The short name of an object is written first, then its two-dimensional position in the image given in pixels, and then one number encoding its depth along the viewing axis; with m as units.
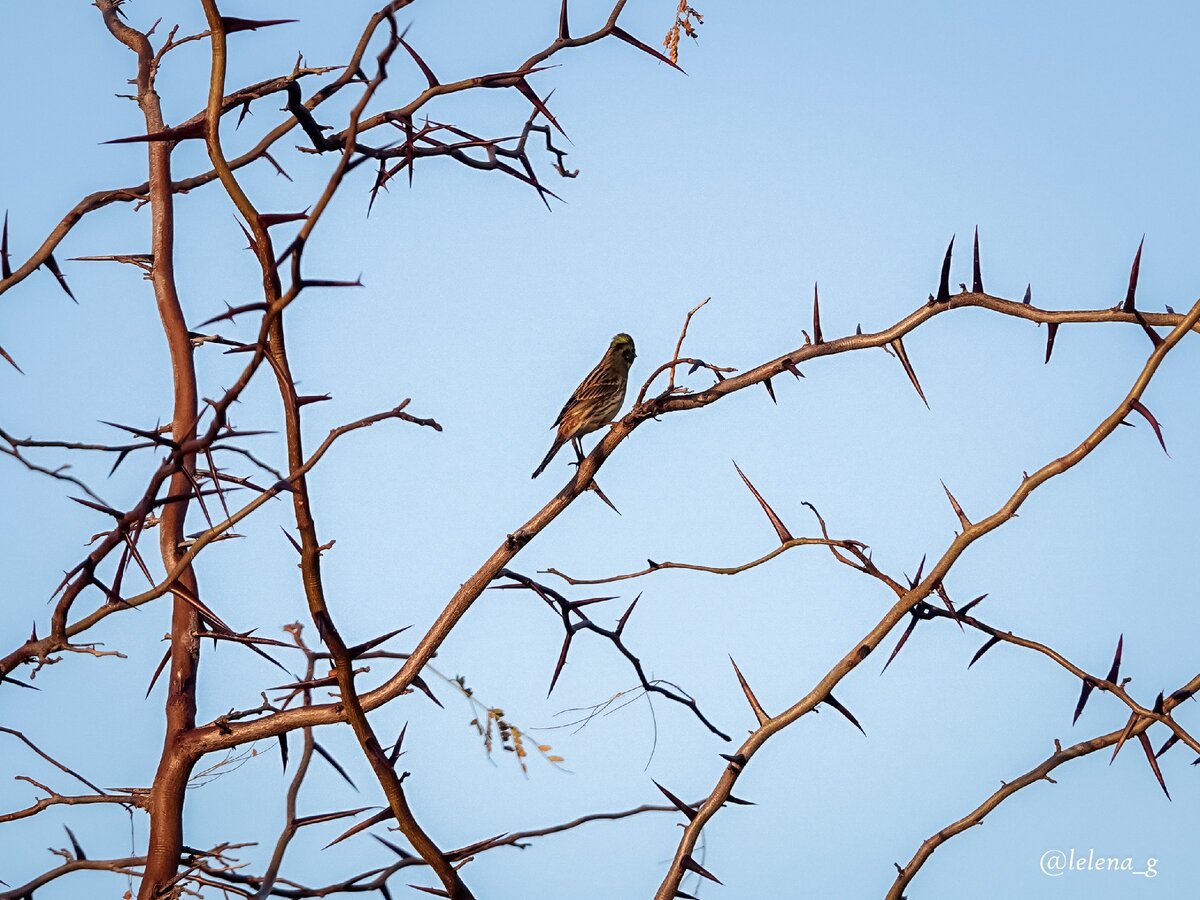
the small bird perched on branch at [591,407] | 9.19
